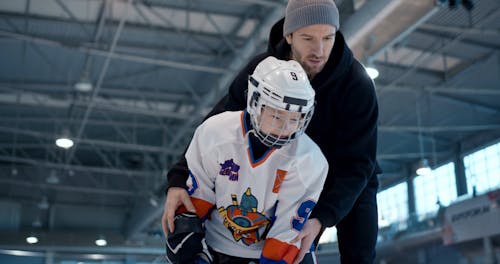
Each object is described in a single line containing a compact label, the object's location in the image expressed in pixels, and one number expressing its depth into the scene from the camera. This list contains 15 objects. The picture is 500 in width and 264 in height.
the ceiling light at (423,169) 16.11
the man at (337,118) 2.33
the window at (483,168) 19.00
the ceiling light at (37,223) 24.90
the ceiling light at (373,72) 11.07
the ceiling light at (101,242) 26.00
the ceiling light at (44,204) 23.42
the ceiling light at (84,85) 12.55
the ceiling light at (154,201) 20.33
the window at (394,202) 23.89
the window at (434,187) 21.33
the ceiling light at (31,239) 25.08
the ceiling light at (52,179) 19.71
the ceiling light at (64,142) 15.44
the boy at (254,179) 2.04
